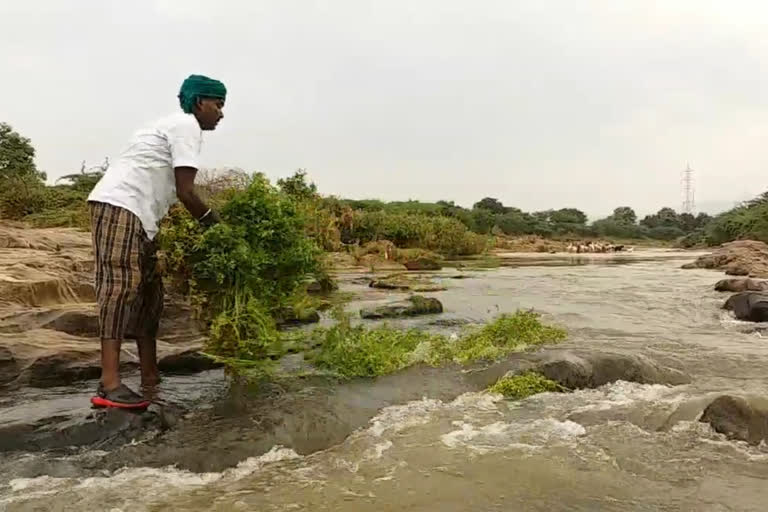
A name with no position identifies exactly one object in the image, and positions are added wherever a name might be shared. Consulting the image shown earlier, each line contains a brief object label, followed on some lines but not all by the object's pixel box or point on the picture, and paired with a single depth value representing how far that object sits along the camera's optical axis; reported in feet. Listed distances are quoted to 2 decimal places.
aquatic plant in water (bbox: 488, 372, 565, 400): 19.69
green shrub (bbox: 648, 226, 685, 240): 252.60
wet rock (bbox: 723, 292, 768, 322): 34.94
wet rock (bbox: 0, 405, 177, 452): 14.23
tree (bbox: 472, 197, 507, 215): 262.26
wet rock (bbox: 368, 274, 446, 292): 50.67
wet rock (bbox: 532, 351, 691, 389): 20.56
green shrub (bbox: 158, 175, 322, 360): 16.72
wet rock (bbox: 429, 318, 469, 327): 32.99
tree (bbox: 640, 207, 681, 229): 289.53
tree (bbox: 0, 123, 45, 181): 96.22
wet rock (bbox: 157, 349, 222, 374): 20.59
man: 15.07
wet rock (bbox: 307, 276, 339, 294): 42.35
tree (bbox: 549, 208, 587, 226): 258.90
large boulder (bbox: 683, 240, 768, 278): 67.26
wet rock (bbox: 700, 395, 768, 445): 15.44
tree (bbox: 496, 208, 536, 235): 204.64
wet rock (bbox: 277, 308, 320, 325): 31.78
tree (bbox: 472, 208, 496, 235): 184.67
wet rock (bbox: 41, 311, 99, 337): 22.74
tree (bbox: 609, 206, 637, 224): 295.85
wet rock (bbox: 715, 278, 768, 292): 45.73
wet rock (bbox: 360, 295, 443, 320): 35.09
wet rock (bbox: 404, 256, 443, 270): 79.71
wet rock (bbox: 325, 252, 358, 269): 76.35
